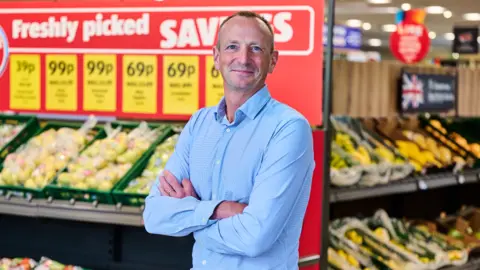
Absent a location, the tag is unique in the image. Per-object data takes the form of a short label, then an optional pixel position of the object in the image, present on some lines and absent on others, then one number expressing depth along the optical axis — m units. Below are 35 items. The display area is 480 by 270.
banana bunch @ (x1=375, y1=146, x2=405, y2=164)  5.04
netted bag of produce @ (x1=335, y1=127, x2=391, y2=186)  4.62
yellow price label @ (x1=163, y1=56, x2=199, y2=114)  3.99
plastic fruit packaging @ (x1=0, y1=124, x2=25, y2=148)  4.18
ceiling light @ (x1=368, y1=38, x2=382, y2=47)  28.72
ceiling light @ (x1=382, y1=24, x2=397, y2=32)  22.92
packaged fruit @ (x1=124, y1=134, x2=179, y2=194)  3.59
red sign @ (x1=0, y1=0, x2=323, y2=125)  3.67
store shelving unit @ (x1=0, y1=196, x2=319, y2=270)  3.62
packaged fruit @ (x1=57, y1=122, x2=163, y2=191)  3.69
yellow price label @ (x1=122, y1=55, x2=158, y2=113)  4.08
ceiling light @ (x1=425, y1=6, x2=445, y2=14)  17.91
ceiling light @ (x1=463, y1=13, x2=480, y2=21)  18.83
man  2.39
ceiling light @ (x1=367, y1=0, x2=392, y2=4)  16.55
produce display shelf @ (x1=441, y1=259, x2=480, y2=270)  5.14
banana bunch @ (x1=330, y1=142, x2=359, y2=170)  4.60
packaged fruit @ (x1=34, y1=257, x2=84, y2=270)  3.90
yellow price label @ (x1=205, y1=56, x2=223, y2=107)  3.94
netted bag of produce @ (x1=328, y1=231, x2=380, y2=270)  4.63
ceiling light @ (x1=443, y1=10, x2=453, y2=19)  18.64
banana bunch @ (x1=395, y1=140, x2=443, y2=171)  5.30
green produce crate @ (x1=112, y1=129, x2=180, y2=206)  3.52
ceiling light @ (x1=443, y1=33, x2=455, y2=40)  25.68
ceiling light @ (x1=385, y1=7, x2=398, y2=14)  18.24
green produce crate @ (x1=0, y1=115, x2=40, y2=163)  4.11
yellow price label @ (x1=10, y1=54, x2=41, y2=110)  4.37
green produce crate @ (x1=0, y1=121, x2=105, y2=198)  3.74
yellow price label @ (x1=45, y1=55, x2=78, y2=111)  4.26
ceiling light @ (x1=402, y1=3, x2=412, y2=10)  17.12
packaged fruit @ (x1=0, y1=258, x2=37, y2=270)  3.94
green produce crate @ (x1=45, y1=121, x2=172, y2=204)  3.61
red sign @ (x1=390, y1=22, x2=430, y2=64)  14.51
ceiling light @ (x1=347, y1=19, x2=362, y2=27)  21.73
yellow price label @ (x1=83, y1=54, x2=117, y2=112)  4.16
